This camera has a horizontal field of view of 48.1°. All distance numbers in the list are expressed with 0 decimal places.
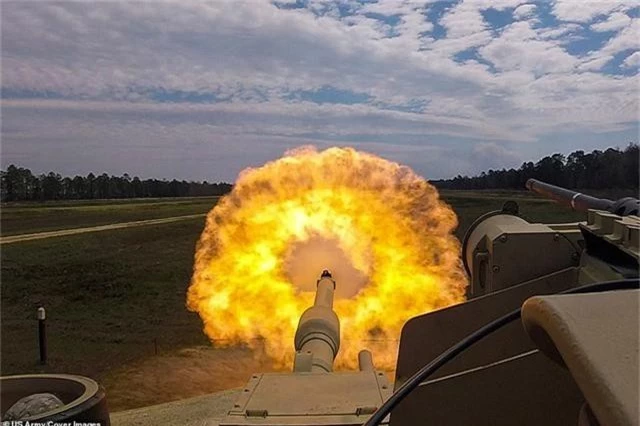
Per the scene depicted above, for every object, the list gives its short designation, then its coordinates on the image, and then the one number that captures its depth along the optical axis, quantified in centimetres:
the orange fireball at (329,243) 777
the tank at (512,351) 118
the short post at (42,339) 1227
